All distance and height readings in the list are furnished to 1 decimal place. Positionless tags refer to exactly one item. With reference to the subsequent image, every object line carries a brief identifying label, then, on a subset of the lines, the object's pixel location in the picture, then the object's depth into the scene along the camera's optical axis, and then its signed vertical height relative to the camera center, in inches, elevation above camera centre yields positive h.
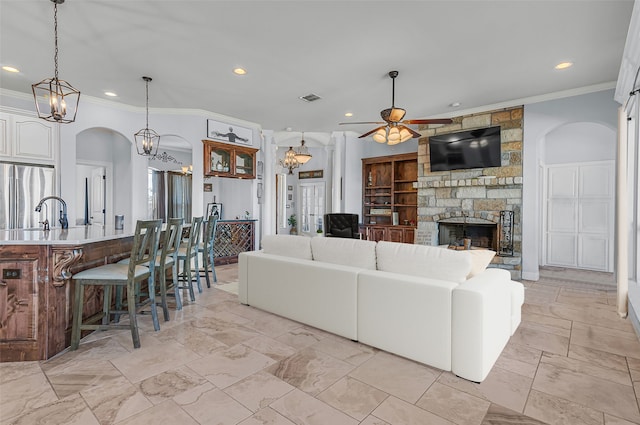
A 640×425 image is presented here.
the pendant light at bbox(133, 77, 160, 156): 172.3 +43.8
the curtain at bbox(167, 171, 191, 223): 323.6 +17.0
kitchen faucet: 128.3 -3.3
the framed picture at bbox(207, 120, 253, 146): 231.9 +60.7
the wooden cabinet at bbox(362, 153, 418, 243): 278.8 +13.4
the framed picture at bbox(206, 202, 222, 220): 274.6 +2.8
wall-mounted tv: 208.7 +43.2
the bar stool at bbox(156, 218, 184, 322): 120.9 -17.1
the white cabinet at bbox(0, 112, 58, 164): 173.9 +41.4
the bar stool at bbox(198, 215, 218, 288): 170.9 -17.1
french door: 379.2 +5.3
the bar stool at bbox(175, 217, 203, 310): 147.0 -21.1
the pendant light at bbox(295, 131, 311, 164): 279.7 +48.4
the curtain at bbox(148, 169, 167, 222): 306.1 +16.8
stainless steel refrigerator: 174.4 +10.2
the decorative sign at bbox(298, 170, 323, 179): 379.9 +45.4
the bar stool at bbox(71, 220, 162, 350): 96.5 -21.0
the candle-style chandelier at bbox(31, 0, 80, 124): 101.9 +36.5
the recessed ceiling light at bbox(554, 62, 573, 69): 147.7 +69.7
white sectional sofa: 80.9 -26.1
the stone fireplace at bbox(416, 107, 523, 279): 201.0 +11.4
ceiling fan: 154.0 +43.2
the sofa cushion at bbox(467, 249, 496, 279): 94.8 -15.1
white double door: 214.4 -2.6
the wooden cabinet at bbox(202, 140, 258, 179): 229.0 +39.5
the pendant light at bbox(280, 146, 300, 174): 283.9 +46.7
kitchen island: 90.0 -23.7
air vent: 191.7 +70.9
